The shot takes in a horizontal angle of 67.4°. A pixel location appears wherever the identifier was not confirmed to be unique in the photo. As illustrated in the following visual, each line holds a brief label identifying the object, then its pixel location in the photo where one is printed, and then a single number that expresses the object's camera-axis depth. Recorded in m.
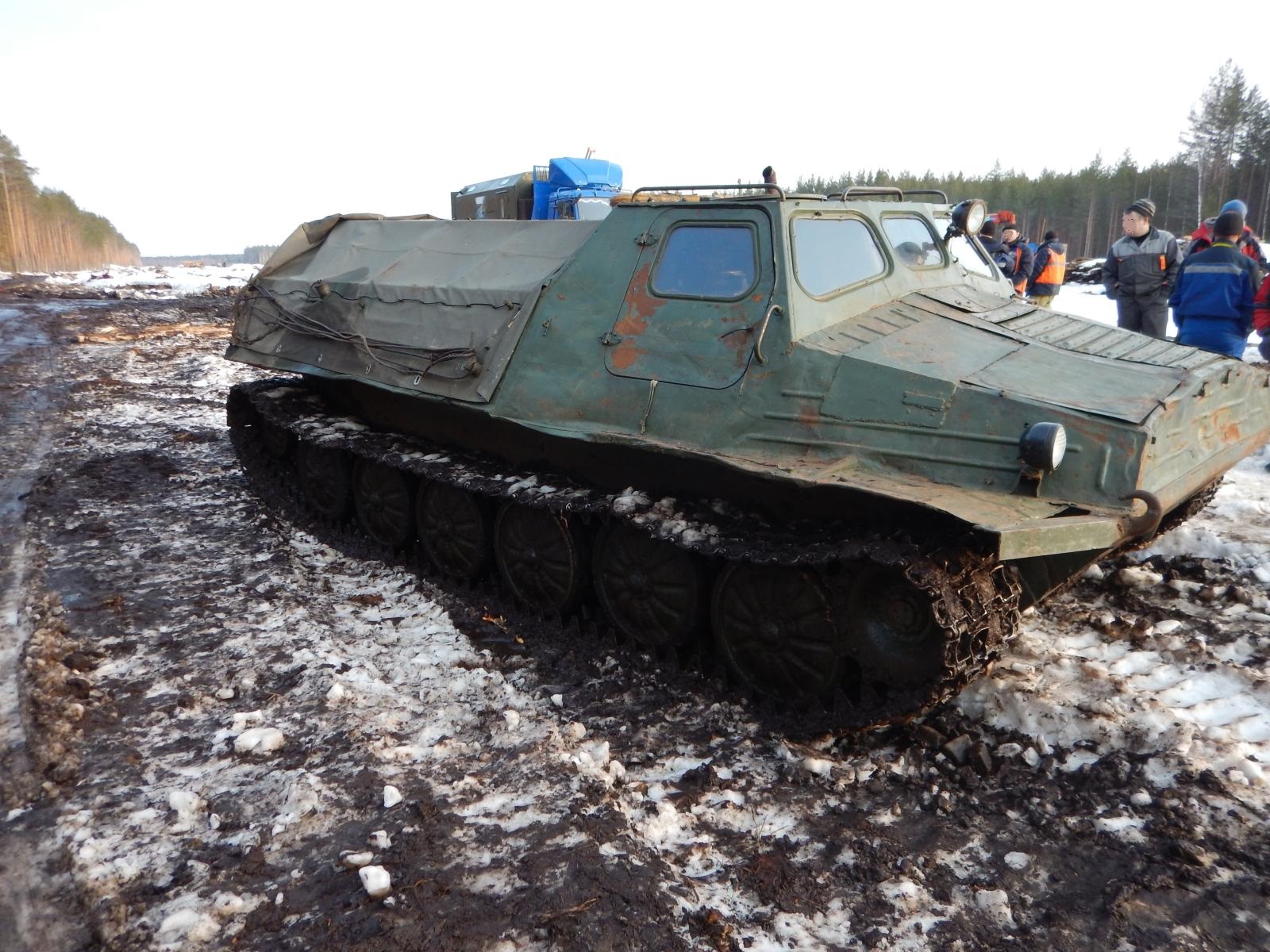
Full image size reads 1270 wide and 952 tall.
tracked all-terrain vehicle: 3.90
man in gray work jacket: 8.36
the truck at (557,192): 15.43
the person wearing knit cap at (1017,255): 10.77
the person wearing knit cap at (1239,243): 7.75
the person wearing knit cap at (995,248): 10.86
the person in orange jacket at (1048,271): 10.45
